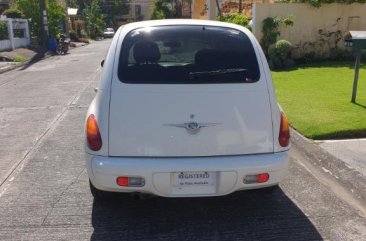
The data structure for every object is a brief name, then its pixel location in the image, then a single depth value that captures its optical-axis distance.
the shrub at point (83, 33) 55.02
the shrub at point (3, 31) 24.06
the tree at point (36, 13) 30.39
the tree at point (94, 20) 59.72
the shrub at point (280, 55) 13.38
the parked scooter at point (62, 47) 27.46
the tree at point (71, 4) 70.11
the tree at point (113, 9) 85.46
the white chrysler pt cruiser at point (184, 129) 3.56
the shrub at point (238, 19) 17.01
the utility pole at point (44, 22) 28.16
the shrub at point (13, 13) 28.66
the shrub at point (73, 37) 45.16
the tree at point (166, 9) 53.06
